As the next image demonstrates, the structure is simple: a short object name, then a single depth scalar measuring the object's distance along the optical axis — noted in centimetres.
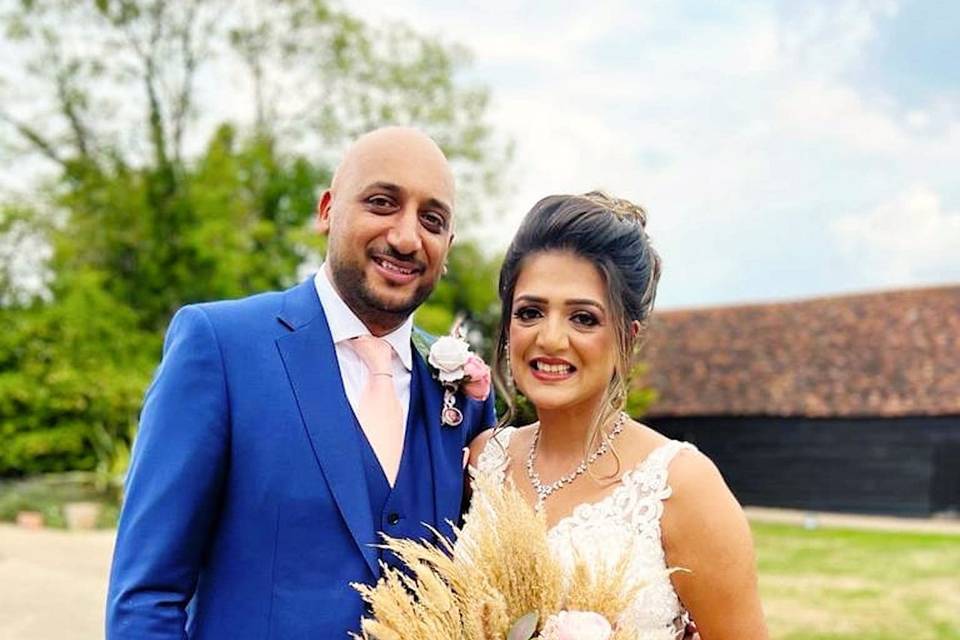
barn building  2564
